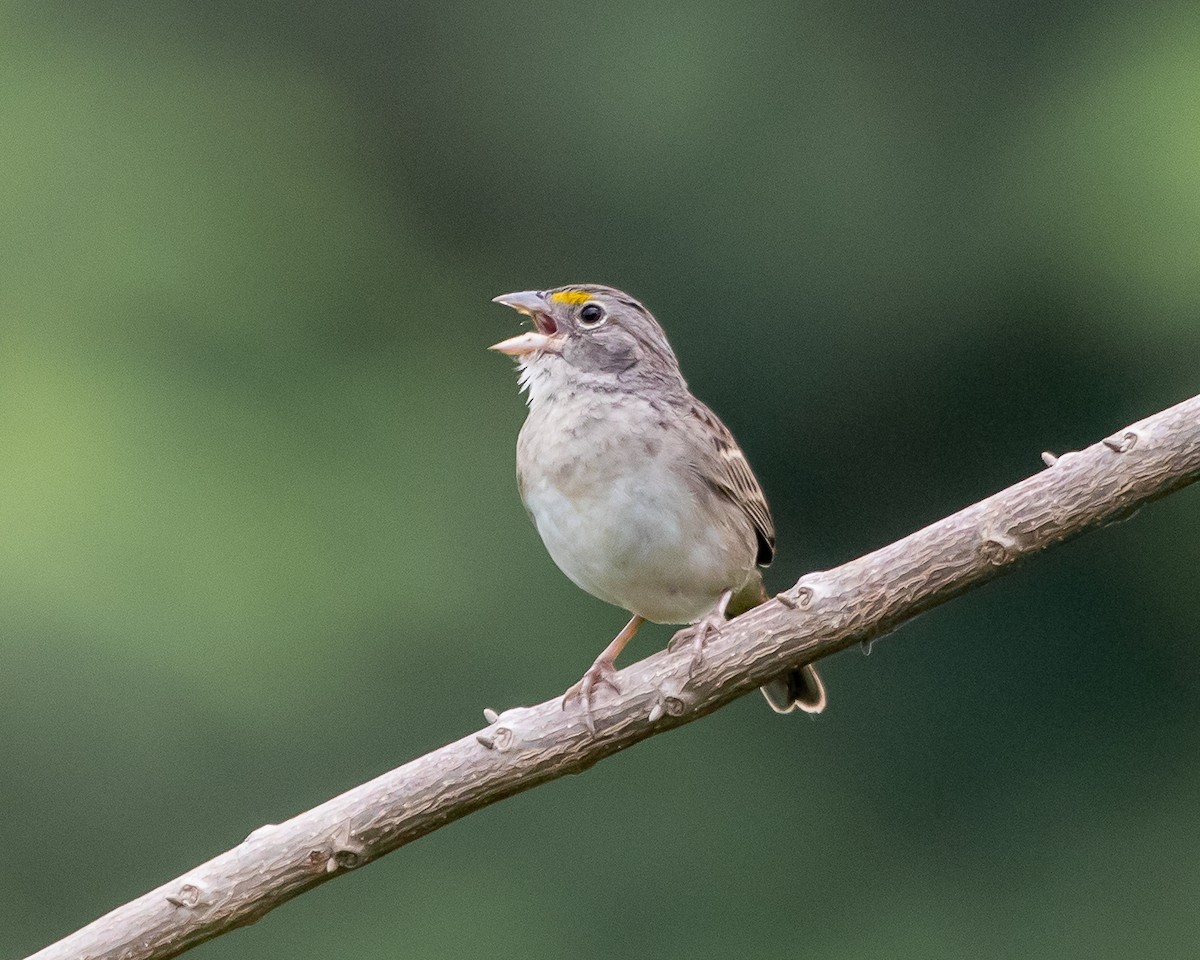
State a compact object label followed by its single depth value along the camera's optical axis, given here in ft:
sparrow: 24.22
